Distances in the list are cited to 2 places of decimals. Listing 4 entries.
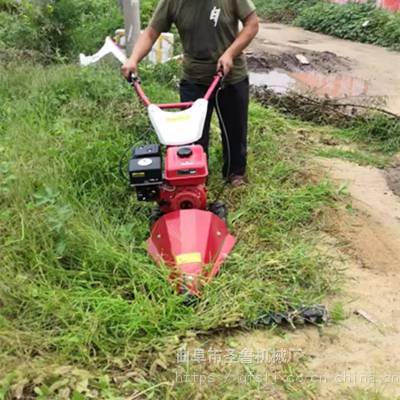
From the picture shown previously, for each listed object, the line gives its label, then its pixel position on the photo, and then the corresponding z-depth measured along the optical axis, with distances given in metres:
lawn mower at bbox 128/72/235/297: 2.99
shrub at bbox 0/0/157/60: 6.84
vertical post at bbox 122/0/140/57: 6.51
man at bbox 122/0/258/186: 3.76
